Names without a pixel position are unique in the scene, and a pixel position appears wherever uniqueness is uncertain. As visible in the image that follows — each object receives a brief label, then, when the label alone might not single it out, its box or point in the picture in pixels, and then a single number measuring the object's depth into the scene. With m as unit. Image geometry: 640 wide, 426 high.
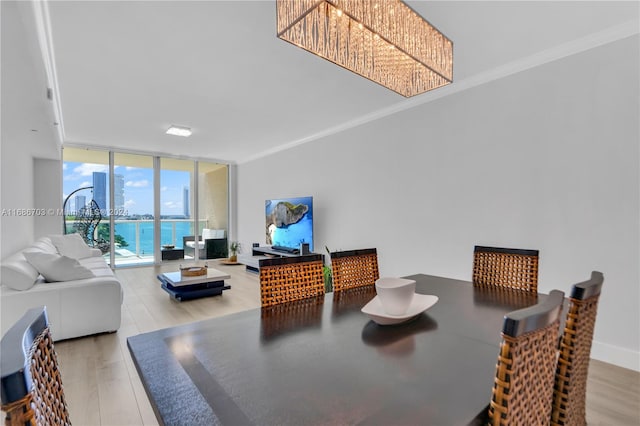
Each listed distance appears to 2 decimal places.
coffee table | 4.00
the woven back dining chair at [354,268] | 1.81
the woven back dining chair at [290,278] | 1.45
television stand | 5.68
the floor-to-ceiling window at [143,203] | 6.20
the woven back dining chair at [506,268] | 1.84
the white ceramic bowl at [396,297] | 1.19
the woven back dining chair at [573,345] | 0.99
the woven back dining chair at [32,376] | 0.42
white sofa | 2.60
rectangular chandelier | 1.34
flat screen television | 5.20
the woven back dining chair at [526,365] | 0.63
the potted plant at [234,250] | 7.21
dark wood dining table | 0.66
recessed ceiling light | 4.82
